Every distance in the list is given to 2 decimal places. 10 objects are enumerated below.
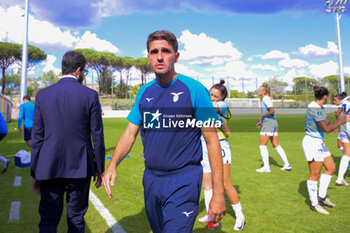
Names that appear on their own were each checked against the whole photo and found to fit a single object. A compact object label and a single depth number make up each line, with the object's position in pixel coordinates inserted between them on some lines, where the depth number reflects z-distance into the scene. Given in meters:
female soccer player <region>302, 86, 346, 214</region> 4.36
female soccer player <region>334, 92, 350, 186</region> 5.92
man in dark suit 2.46
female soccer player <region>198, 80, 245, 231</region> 3.81
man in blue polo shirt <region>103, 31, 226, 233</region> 2.01
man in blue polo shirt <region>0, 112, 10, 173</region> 3.52
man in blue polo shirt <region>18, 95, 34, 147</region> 8.10
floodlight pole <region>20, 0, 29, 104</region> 18.88
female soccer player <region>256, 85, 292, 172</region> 7.15
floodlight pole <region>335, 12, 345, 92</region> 28.31
